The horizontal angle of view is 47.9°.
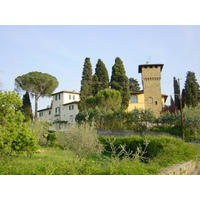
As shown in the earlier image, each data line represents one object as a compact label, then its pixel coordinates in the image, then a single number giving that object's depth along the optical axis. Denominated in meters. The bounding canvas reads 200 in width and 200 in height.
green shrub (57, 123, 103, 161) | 10.93
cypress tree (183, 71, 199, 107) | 32.52
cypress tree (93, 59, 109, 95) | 34.00
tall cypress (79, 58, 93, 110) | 32.47
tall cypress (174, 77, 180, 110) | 35.92
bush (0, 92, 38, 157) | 8.87
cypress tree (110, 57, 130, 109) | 32.31
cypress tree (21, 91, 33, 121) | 35.45
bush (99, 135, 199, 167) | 9.17
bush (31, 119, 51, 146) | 19.09
